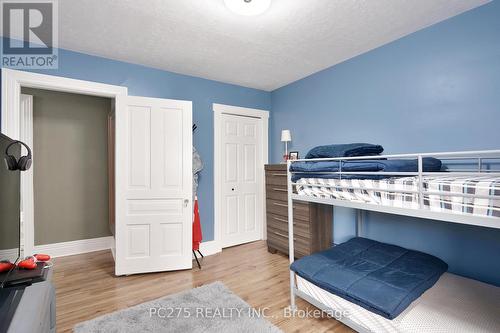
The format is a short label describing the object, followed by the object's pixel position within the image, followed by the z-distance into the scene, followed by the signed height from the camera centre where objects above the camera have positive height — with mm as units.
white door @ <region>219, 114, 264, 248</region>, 3688 -182
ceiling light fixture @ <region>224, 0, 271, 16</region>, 1753 +1212
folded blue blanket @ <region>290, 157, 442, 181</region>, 1640 +3
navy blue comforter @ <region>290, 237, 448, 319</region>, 1494 -802
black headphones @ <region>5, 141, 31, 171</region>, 1297 +50
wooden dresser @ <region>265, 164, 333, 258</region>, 2887 -680
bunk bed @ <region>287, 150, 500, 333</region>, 1268 -786
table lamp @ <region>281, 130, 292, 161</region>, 3539 +470
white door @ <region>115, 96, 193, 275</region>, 2734 -198
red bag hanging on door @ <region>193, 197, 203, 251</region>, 3101 -810
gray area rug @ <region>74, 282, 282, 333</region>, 1828 -1215
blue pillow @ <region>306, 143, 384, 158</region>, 1938 +141
